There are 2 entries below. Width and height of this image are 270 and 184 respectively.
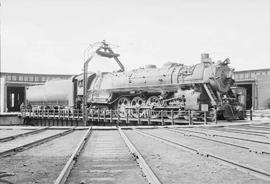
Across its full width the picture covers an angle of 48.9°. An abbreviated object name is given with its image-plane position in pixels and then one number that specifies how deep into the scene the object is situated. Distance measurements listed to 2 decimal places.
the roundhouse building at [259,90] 34.91
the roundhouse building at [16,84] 41.07
